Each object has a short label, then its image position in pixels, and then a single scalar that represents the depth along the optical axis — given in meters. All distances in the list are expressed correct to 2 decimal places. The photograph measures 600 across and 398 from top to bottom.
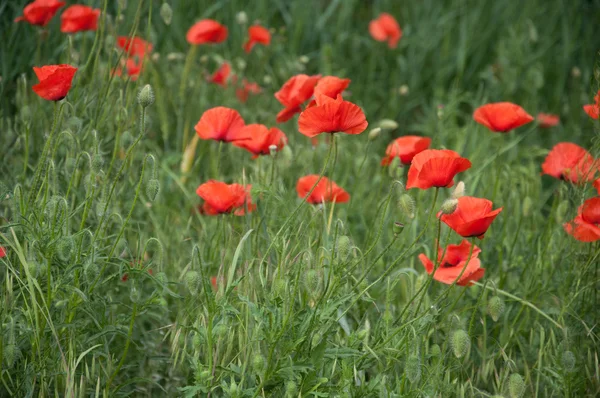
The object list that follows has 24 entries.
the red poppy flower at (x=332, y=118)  3.40
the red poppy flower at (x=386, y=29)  7.94
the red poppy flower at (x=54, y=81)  3.46
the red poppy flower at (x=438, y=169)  3.35
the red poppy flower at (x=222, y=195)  3.77
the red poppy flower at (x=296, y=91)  4.21
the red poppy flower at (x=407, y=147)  4.19
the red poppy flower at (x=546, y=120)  7.40
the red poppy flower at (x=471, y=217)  3.30
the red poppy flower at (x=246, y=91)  6.99
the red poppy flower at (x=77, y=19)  5.15
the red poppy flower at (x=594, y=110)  4.06
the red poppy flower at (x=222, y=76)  6.84
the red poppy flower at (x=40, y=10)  4.79
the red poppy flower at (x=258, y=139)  4.16
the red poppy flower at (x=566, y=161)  4.37
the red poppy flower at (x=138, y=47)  6.26
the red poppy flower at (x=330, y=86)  3.76
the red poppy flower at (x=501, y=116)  4.37
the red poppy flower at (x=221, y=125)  4.08
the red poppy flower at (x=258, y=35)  6.82
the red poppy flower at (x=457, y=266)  3.66
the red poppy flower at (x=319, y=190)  4.28
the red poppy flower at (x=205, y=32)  6.37
